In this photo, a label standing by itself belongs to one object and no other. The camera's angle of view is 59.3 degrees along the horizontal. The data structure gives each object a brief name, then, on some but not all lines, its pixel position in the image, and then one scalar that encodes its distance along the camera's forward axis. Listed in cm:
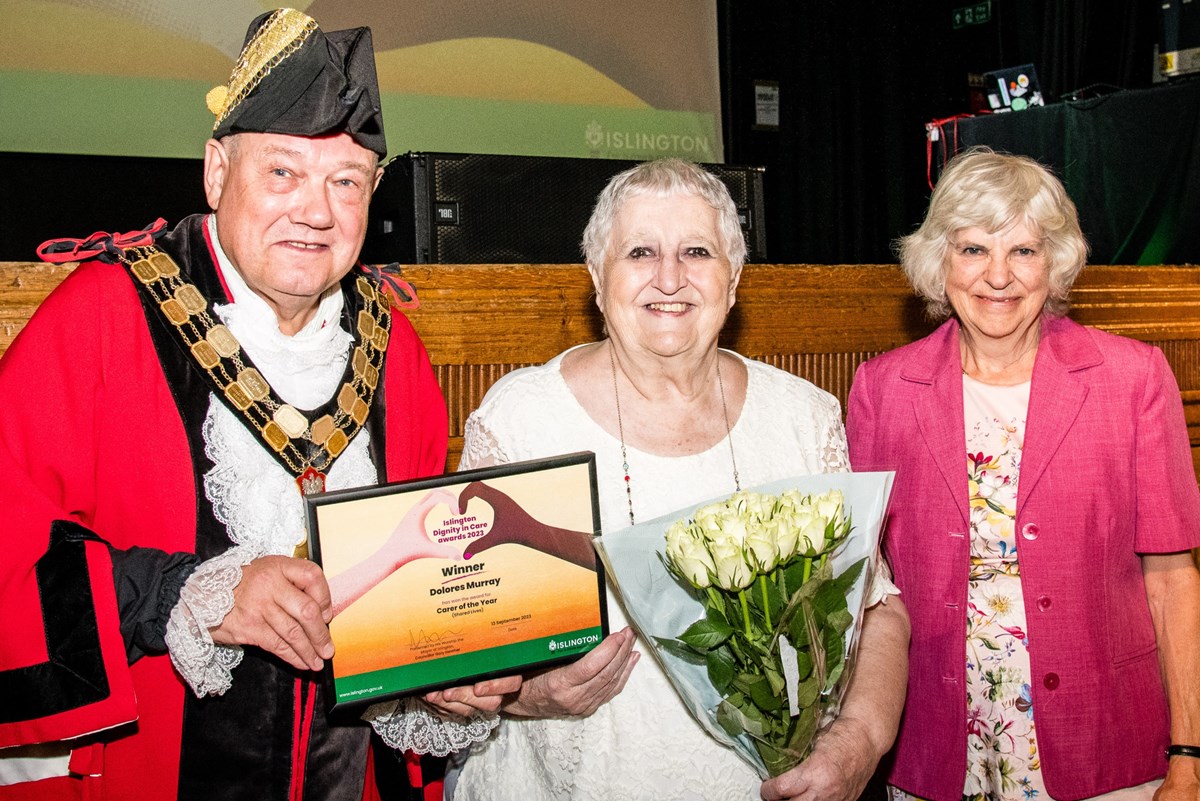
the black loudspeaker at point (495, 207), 287
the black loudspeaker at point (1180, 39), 400
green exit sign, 575
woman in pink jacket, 198
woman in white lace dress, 174
